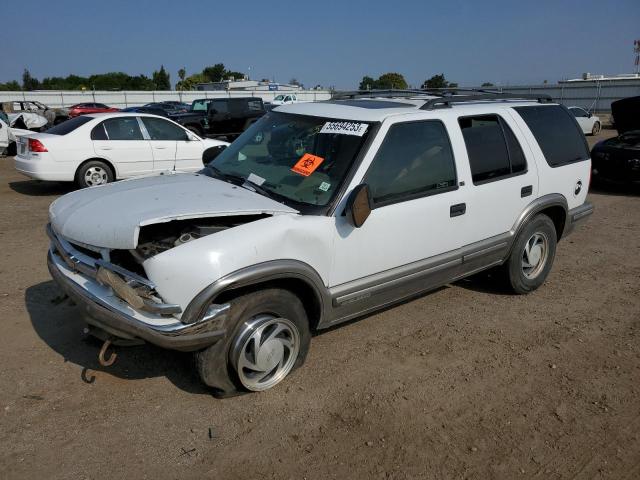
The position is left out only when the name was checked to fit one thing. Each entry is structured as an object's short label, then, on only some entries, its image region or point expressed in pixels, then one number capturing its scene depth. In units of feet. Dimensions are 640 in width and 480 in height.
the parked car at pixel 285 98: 129.87
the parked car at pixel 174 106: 95.48
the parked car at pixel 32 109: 66.10
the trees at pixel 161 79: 318.02
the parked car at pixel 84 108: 96.89
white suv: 9.83
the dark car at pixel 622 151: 33.09
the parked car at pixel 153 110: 73.54
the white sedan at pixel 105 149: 30.60
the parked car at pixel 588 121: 73.00
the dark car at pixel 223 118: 61.72
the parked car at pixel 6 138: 49.88
